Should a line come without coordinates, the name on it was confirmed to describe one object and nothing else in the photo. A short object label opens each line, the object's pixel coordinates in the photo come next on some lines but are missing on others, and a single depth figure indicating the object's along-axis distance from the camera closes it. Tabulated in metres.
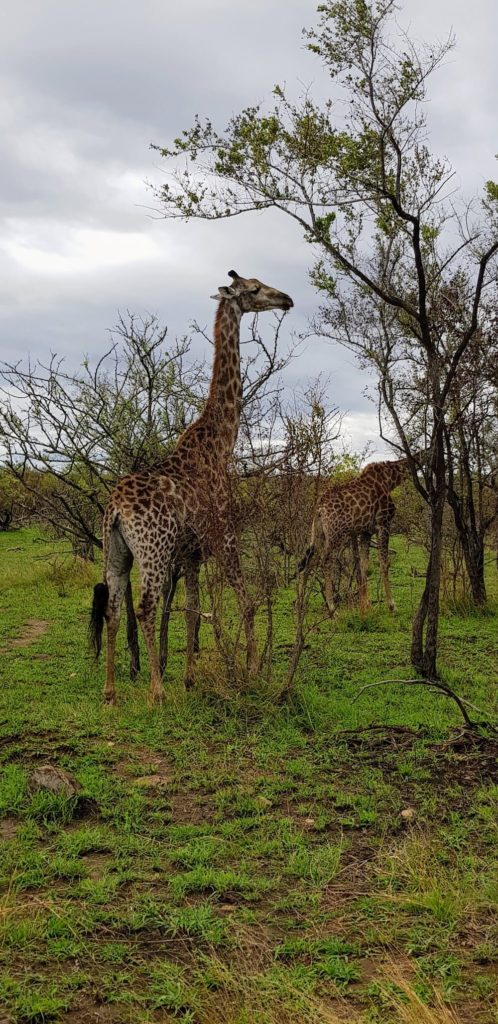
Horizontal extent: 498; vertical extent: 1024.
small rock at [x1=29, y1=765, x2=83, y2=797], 5.71
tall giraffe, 8.34
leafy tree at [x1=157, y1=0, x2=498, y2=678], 8.06
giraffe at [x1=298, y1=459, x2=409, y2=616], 13.66
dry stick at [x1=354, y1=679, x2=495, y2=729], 5.91
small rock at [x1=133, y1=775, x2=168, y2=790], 6.14
